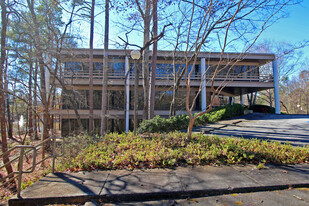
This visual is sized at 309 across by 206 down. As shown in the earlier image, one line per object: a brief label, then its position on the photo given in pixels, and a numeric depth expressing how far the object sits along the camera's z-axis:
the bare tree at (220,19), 5.39
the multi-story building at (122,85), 16.17
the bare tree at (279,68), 26.60
